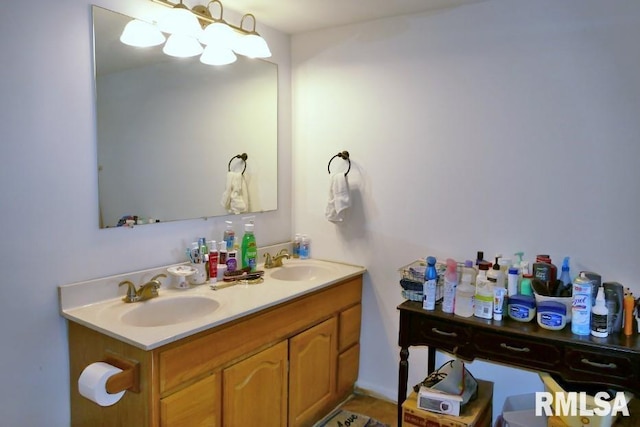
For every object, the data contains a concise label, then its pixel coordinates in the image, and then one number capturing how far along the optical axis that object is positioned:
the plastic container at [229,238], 2.31
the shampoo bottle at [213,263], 2.15
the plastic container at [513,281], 1.90
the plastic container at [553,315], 1.75
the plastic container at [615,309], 1.73
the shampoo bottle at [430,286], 1.99
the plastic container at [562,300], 1.79
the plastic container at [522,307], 1.83
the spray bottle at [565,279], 1.88
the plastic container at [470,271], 2.00
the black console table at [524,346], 1.62
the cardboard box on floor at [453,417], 1.87
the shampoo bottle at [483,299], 1.86
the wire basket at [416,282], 2.07
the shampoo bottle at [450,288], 1.96
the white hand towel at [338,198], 2.52
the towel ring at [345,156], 2.58
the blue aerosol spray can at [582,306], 1.70
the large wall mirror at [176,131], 1.87
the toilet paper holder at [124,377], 1.45
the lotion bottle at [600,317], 1.68
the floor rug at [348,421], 2.34
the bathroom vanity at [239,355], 1.53
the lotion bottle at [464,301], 1.92
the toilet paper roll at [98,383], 1.44
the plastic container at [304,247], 2.75
